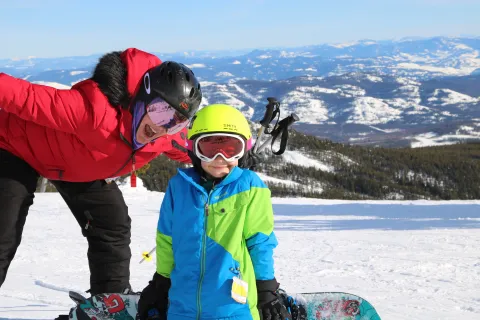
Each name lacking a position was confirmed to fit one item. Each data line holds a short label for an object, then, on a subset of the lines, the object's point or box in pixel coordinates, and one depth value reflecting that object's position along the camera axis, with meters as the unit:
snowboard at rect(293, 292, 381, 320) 3.17
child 2.54
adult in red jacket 2.74
